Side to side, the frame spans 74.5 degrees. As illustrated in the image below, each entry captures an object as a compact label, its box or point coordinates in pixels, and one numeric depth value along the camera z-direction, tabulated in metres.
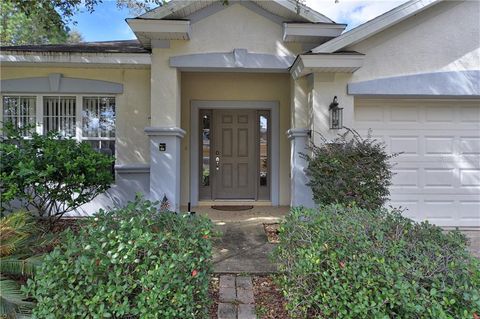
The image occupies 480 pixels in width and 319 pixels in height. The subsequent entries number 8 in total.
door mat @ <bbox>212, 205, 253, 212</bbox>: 7.38
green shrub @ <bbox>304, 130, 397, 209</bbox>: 4.86
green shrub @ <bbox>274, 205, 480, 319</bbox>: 2.39
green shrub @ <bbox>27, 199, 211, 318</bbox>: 2.49
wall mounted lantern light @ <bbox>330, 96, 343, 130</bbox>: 5.52
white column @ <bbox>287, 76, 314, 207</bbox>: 6.05
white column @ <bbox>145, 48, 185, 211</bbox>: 6.06
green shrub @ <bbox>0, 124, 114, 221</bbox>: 4.41
